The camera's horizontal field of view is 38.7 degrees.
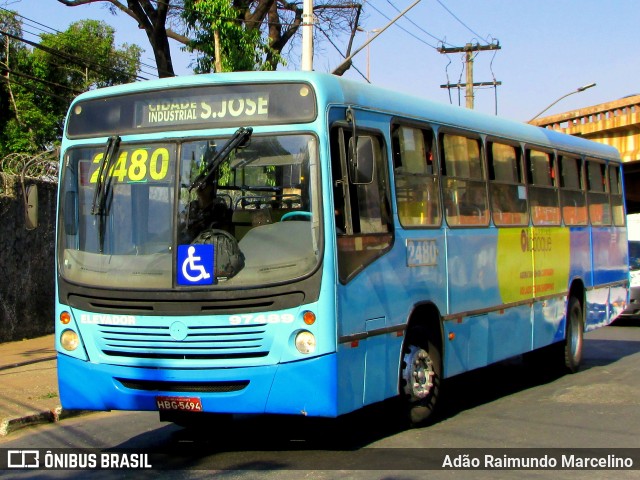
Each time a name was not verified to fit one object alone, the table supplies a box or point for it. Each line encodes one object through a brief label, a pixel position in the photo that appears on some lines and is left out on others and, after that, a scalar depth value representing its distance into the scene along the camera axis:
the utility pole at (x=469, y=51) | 35.97
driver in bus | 7.07
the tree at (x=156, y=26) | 20.02
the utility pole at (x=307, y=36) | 15.54
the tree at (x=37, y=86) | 30.44
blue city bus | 6.82
